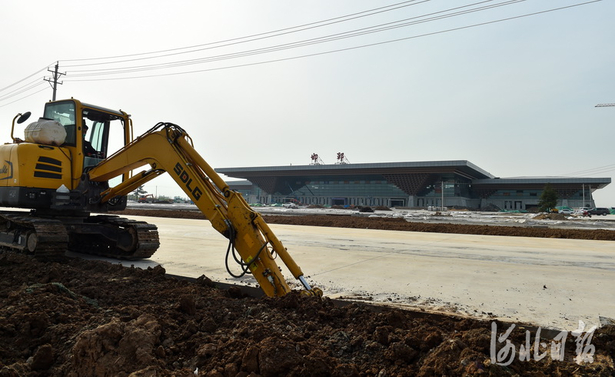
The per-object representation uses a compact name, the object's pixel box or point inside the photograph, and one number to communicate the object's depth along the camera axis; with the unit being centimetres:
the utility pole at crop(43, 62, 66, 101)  3362
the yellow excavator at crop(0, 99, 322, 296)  620
